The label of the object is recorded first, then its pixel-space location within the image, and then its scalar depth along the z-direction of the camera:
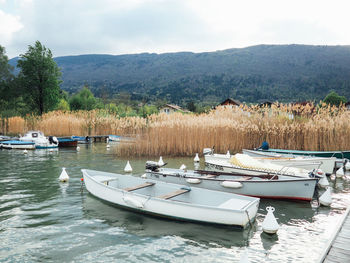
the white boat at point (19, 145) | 23.41
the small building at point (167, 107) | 85.06
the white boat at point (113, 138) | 26.13
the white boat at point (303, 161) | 11.87
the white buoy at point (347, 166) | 13.85
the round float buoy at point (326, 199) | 8.65
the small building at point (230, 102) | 66.98
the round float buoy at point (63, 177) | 11.63
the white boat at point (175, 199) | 6.67
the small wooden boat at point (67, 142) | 24.74
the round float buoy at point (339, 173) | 12.69
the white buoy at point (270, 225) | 6.55
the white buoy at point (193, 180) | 9.48
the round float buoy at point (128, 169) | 13.56
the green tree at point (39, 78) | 40.31
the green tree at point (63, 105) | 54.12
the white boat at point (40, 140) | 23.67
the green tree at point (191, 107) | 78.19
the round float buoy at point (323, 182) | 11.09
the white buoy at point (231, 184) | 8.98
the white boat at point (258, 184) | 8.75
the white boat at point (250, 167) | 10.23
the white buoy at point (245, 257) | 4.11
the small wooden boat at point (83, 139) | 27.46
